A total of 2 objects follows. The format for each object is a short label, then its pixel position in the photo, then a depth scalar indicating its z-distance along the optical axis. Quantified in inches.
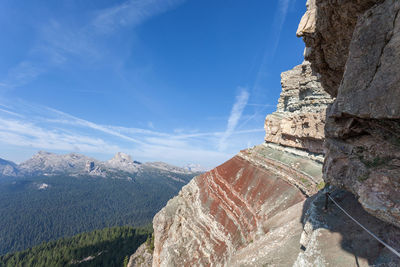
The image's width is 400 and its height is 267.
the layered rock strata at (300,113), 897.5
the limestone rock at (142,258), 1585.9
